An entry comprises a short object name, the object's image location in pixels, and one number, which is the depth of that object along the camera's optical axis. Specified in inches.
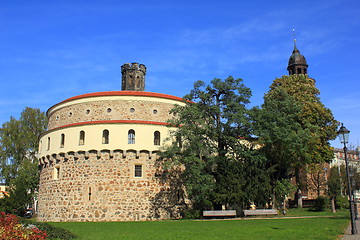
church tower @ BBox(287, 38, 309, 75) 2166.6
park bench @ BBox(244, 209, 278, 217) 1000.9
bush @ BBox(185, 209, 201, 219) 1069.9
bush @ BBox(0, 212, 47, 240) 433.1
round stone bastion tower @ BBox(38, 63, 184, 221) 1104.2
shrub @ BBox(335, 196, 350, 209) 1280.8
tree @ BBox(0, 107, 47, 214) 1630.2
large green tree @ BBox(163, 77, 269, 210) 1018.7
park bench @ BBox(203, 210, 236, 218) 996.6
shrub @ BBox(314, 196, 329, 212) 1254.4
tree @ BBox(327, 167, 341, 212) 1367.1
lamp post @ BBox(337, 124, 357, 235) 582.9
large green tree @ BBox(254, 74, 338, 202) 1094.4
